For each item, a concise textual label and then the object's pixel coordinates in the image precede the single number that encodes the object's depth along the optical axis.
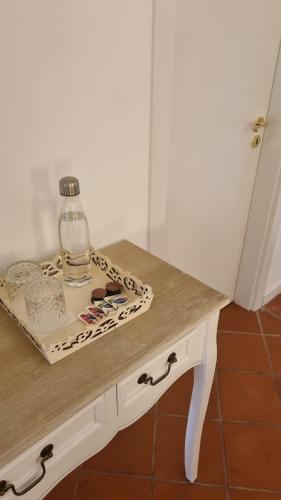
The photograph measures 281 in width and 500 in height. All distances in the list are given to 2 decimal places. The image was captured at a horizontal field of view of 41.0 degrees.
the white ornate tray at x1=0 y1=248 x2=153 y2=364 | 0.75
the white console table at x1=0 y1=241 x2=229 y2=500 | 0.65
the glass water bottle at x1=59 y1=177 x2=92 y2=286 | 0.95
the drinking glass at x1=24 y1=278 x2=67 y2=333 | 0.80
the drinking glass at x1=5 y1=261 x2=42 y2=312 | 0.88
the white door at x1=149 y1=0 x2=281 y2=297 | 1.19
